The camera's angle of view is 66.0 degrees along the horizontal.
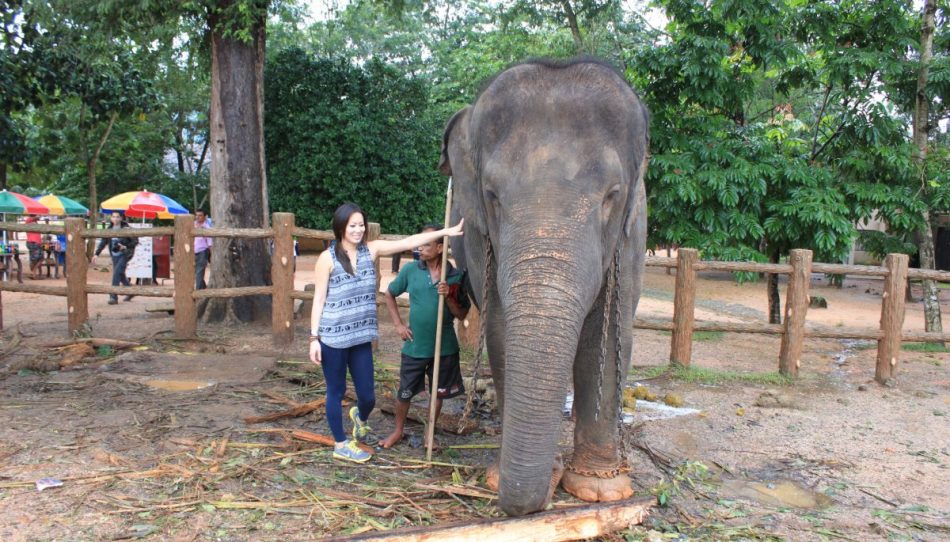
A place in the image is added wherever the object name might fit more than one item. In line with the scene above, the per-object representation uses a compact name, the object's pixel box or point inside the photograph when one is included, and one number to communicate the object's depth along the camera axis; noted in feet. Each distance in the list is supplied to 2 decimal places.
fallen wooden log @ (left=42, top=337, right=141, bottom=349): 25.96
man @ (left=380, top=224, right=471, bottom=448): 15.94
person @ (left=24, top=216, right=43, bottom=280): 54.39
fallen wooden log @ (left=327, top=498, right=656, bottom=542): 10.78
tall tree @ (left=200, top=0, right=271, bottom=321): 30.78
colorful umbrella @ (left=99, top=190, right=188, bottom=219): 57.57
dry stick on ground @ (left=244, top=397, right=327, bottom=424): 18.02
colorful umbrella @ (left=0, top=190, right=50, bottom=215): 51.93
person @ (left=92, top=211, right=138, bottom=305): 41.63
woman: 14.66
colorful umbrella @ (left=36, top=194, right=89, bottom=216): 63.46
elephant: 10.21
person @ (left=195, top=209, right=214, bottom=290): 39.52
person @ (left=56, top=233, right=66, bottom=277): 58.95
